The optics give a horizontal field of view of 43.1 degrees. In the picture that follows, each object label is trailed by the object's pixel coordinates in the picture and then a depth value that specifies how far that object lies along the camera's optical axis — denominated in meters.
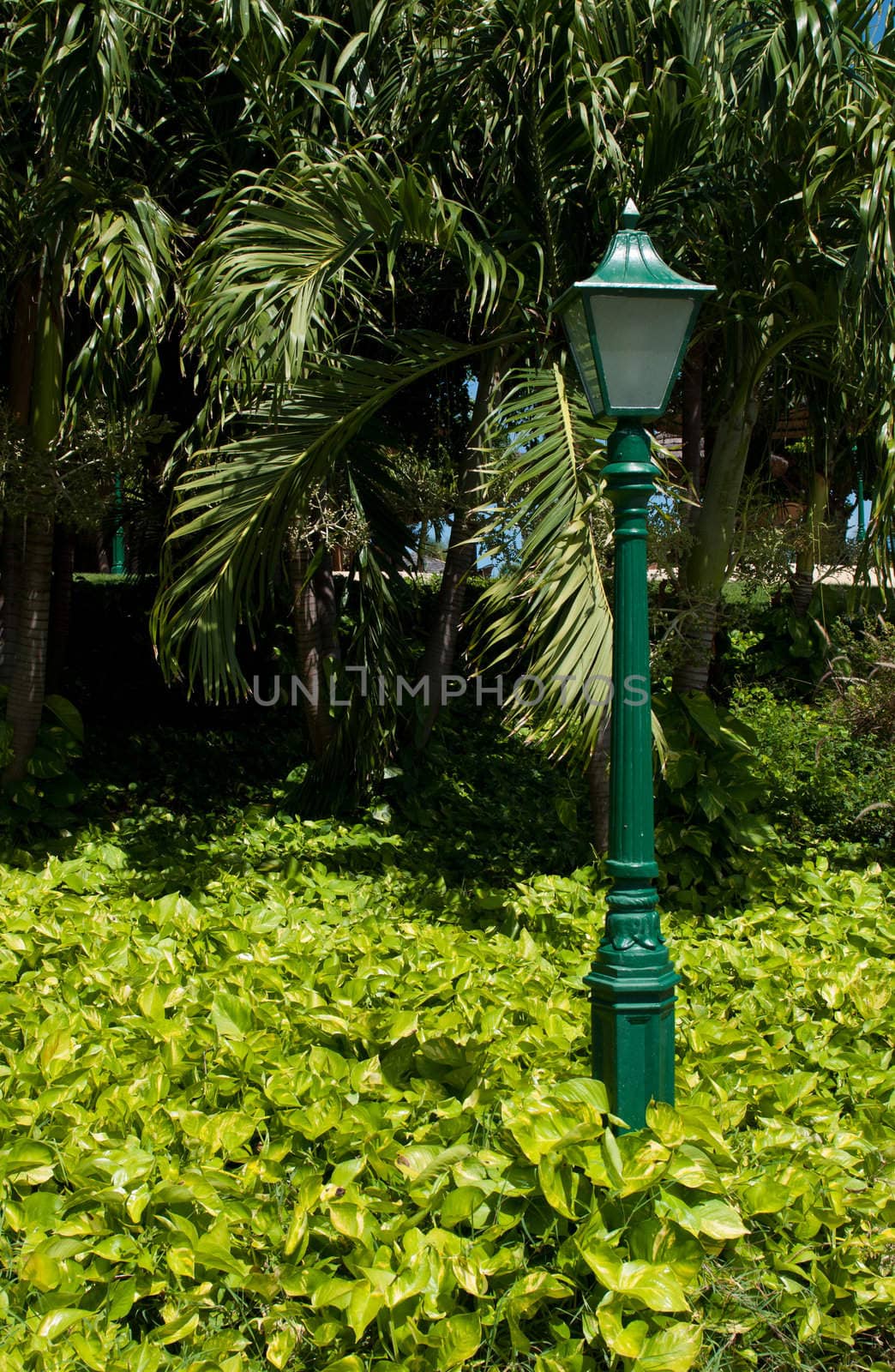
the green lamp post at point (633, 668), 2.72
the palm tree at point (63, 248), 4.86
